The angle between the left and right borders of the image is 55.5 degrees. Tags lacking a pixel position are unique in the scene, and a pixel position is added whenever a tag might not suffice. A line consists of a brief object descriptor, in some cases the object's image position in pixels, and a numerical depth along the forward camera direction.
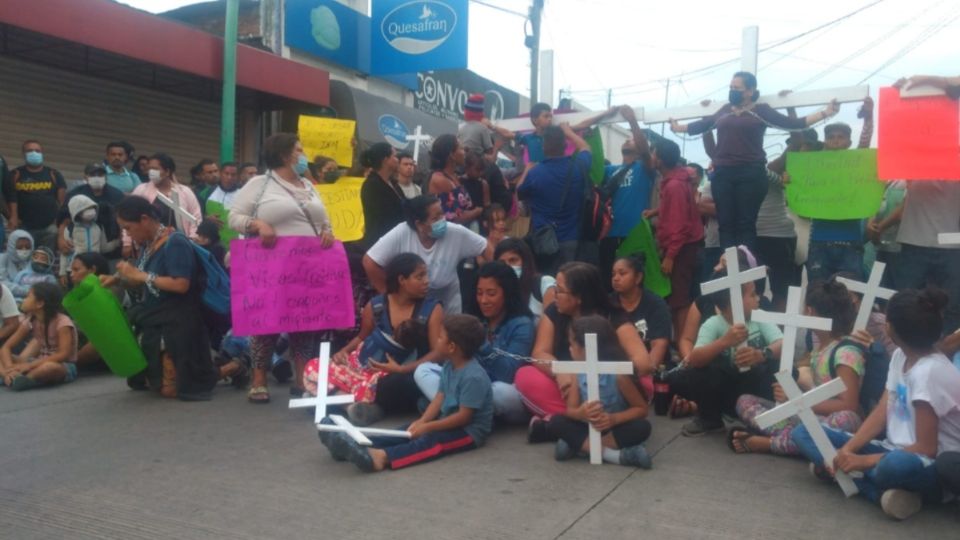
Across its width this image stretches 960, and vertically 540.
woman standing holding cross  6.52
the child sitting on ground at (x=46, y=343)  6.98
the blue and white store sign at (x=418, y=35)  16.59
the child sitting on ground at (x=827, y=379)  4.50
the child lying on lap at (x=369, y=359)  5.72
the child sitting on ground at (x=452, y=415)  4.61
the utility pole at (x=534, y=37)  19.38
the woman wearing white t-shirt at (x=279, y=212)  6.09
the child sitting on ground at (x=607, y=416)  4.57
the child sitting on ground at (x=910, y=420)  3.80
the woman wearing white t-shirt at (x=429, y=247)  6.26
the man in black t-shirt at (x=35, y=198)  9.12
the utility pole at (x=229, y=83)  11.05
